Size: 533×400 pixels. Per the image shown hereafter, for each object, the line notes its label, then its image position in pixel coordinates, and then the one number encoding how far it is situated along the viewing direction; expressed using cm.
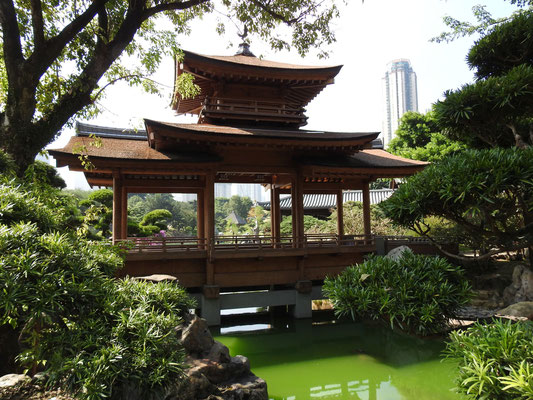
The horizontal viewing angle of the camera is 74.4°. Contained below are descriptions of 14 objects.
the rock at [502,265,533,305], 887
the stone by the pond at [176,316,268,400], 444
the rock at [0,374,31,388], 350
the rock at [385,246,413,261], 969
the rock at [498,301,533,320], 764
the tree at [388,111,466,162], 2541
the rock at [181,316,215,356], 503
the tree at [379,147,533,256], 320
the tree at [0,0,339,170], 382
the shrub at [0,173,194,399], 255
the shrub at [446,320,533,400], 247
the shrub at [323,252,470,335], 447
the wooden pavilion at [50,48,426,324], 843
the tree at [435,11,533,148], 380
